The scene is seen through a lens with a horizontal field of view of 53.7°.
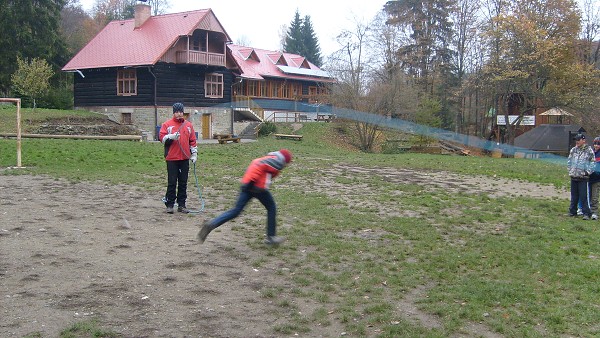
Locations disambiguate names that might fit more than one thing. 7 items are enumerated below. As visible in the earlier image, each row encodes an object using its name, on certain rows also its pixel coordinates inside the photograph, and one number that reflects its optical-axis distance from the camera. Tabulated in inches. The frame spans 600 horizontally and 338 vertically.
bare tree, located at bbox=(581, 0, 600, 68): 1813.5
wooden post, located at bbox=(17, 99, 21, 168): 703.6
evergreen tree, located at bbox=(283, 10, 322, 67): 3238.2
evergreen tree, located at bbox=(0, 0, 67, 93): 1780.3
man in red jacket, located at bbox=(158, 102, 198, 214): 450.9
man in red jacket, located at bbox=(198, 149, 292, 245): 334.3
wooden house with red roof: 1592.0
